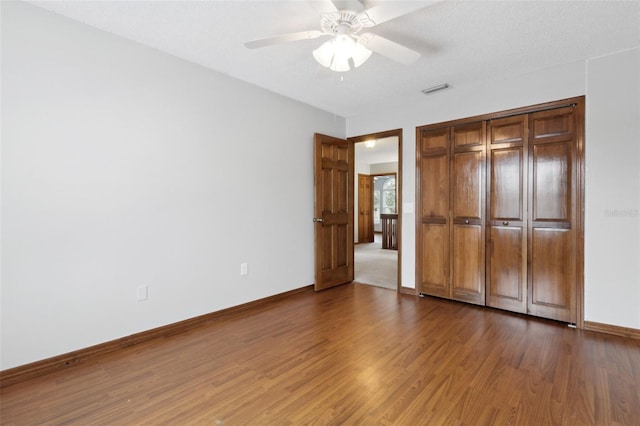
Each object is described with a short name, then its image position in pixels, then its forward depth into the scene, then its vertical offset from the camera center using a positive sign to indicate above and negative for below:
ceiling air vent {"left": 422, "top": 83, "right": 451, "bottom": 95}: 3.46 +1.40
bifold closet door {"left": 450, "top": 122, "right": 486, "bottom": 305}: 3.48 -0.07
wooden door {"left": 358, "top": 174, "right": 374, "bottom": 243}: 9.57 -0.01
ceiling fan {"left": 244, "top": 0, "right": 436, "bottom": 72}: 1.77 +1.14
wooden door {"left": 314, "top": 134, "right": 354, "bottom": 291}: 4.16 -0.04
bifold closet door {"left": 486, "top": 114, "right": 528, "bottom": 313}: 3.21 -0.08
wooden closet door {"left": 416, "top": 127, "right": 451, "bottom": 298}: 3.74 -0.07
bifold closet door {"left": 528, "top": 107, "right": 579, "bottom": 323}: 2.94 -0.08
